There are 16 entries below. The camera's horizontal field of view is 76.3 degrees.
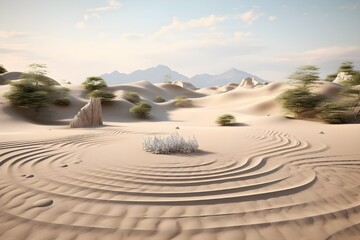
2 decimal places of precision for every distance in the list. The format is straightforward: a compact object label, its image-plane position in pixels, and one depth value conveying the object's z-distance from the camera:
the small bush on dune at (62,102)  19.33
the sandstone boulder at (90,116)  11.44
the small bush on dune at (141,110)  20.08
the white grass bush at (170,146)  5.09
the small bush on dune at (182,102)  28.56
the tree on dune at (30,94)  15.89
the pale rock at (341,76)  26.59
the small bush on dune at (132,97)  26.10
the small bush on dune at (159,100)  33.72
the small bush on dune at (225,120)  15.24
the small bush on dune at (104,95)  21.38
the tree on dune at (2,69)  33.72
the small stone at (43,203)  2.61
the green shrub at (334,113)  13.57
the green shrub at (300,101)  15.38
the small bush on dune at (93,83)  26.28
